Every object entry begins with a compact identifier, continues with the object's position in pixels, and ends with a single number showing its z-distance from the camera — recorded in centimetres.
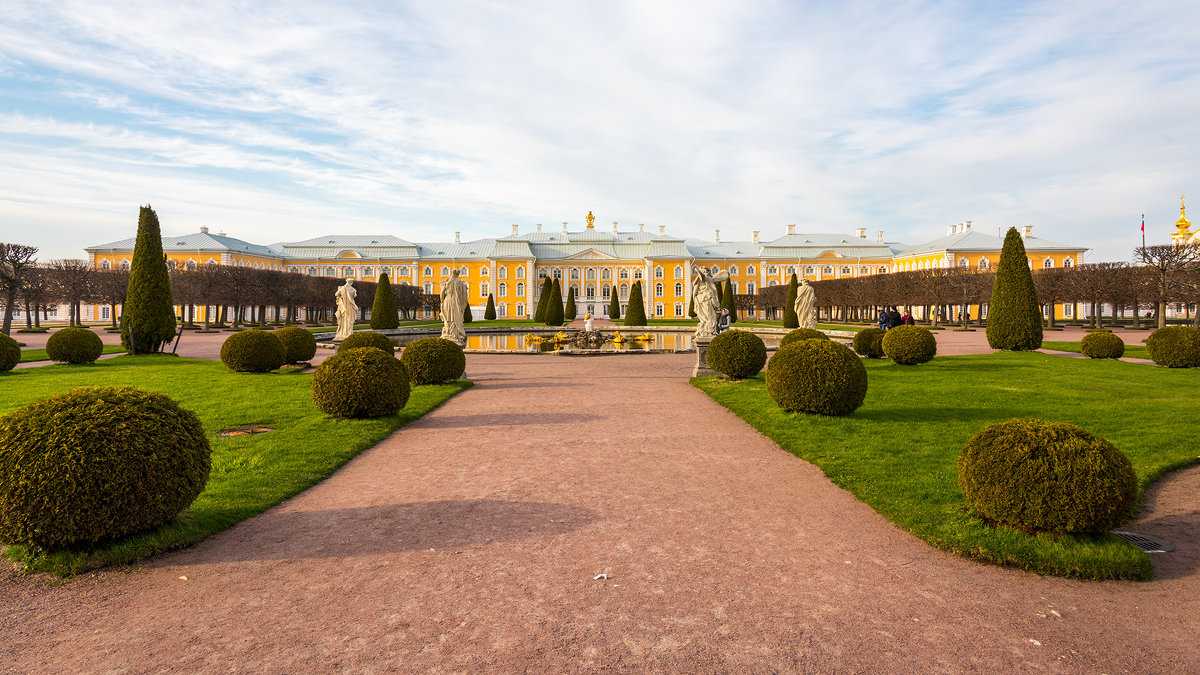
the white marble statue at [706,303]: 1712
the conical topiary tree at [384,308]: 3161
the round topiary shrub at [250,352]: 1399
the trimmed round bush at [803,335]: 1526
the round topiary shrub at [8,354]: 1437
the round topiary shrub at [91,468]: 387
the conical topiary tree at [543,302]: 4856
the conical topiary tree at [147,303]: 1856
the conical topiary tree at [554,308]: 4469
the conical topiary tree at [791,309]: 3569
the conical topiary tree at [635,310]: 4338
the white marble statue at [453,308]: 1967
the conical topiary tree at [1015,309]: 1803
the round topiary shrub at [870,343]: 1781
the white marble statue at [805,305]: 2275
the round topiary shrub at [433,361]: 1255
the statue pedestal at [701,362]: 1421
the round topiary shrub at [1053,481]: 418
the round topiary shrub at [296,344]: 1602
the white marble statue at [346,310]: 2255
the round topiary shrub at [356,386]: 869
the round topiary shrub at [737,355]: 1267
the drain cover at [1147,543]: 444
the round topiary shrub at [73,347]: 1584
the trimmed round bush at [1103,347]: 1666
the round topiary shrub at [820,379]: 858
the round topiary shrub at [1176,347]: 1467
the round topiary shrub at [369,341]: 1377
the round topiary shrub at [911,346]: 1558
